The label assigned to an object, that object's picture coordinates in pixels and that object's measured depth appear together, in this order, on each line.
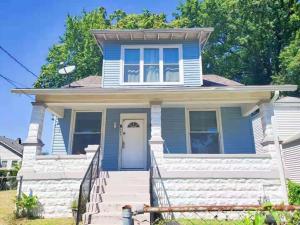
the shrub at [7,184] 20.06
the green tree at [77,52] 24.98
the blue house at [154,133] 8.03
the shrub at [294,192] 10.84
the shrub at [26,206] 7.57
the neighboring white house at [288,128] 14.13
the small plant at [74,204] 7.49
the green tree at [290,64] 21.25
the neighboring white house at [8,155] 33.97
